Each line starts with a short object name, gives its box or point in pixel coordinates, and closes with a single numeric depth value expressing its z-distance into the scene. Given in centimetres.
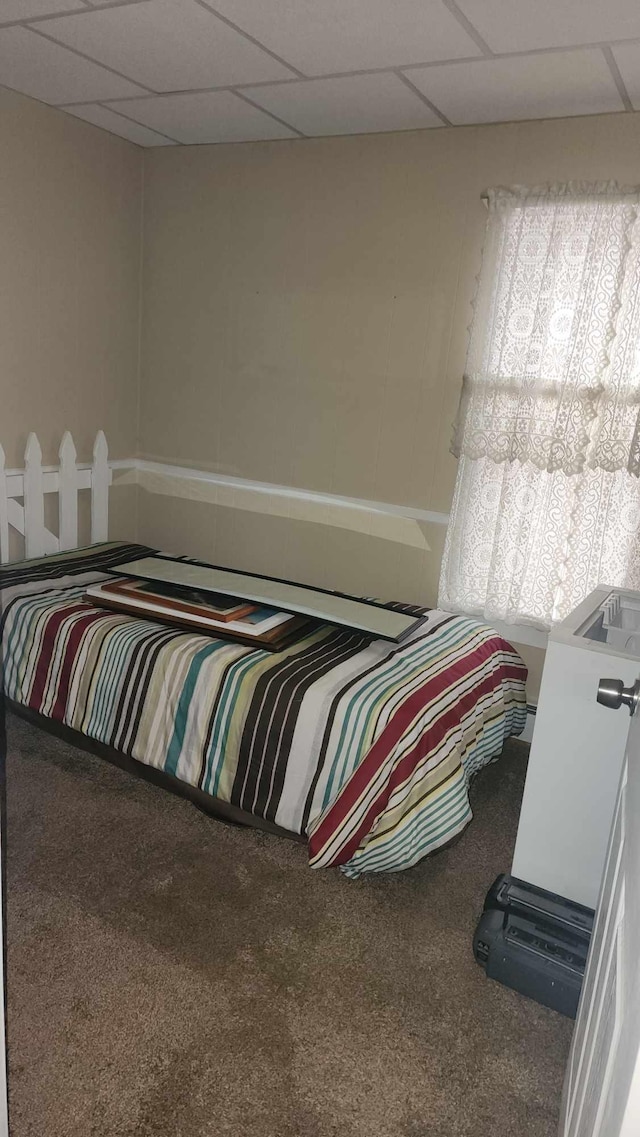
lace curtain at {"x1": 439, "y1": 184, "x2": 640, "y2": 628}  252
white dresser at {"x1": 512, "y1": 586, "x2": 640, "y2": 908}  164
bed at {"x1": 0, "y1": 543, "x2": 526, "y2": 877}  191
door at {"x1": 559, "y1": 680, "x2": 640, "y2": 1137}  55
